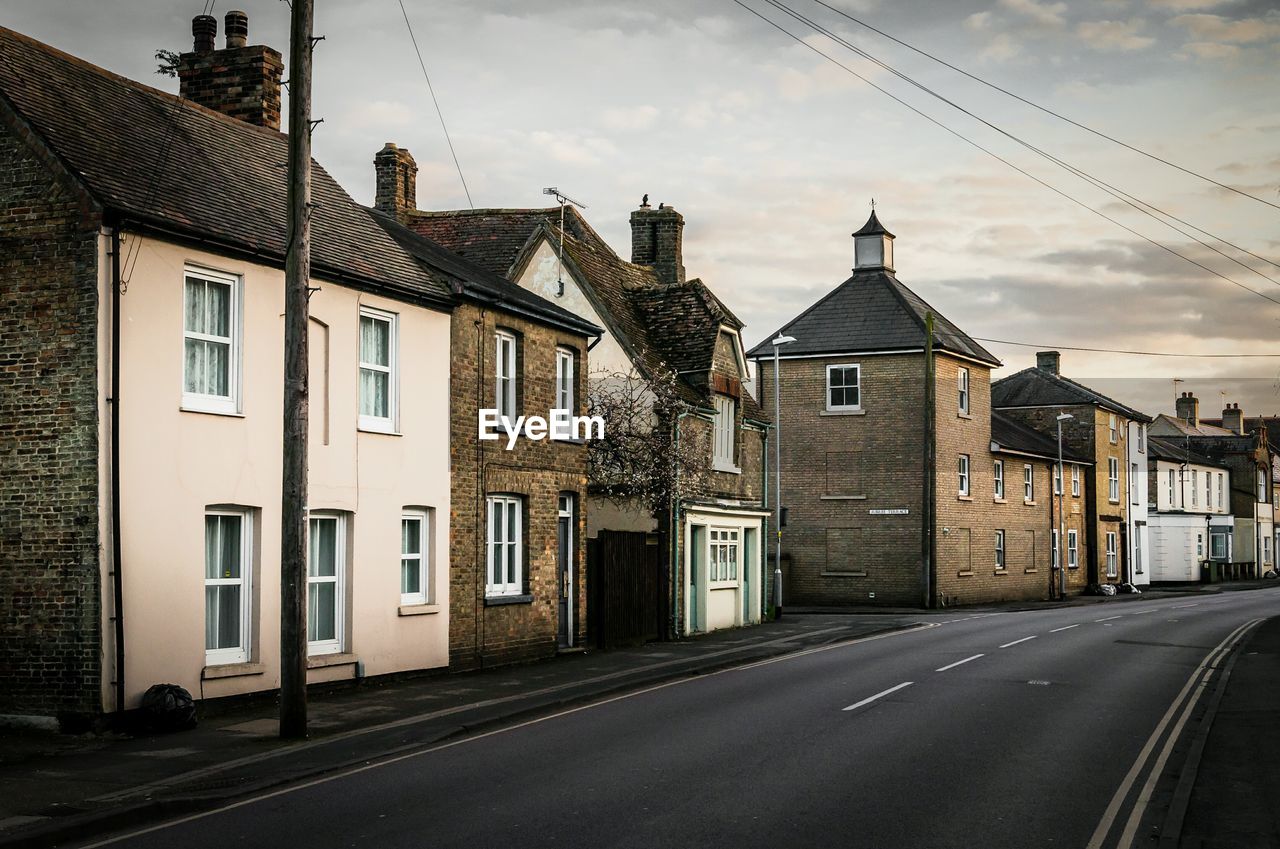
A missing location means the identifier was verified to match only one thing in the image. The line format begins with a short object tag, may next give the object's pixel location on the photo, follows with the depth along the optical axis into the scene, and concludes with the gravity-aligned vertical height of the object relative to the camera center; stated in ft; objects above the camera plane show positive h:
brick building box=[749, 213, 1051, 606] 150.71 +4.56
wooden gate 84.23 -6.52
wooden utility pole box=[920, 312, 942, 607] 141.38 +1.77
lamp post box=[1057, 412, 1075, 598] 179.98 -5.83
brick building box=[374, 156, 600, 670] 68.74 +0.97
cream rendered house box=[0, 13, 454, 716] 46.75 +3.45
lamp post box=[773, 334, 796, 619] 120.06 -8.81
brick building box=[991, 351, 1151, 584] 203.21 +8.91
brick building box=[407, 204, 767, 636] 94.99 +9.60
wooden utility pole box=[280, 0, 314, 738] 42.80 +3.09
